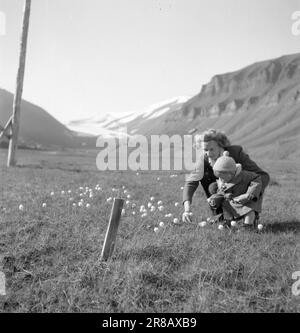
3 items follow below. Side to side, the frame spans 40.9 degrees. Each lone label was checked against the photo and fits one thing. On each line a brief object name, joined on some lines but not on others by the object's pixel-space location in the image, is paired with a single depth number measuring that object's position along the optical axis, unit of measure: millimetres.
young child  8023
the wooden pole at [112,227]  6227
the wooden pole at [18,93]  22167
